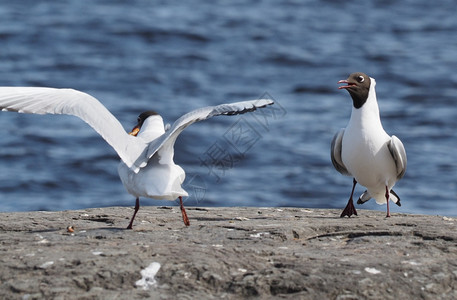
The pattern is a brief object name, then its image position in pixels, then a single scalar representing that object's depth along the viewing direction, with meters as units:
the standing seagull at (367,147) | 13.55
